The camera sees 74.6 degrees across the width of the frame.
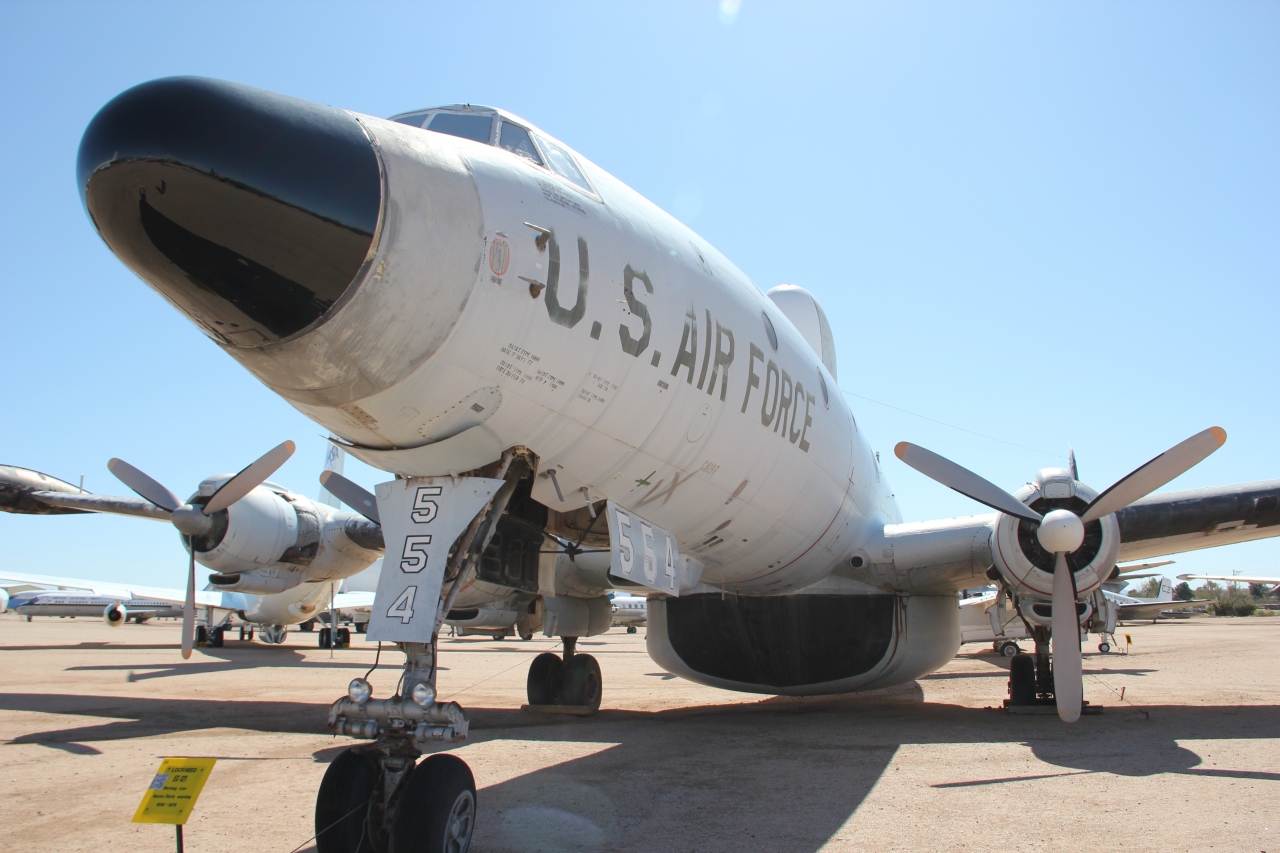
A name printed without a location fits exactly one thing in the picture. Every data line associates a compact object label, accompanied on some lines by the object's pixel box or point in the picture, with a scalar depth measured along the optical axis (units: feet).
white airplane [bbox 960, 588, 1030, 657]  87.40
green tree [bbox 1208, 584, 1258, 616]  266.36
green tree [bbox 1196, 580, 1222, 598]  305.43
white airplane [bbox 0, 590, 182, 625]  167.94
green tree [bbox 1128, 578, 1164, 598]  420.48
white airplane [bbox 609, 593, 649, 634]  155.74
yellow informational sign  13.78
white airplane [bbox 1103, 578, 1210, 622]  126.03
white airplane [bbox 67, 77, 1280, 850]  13.69
